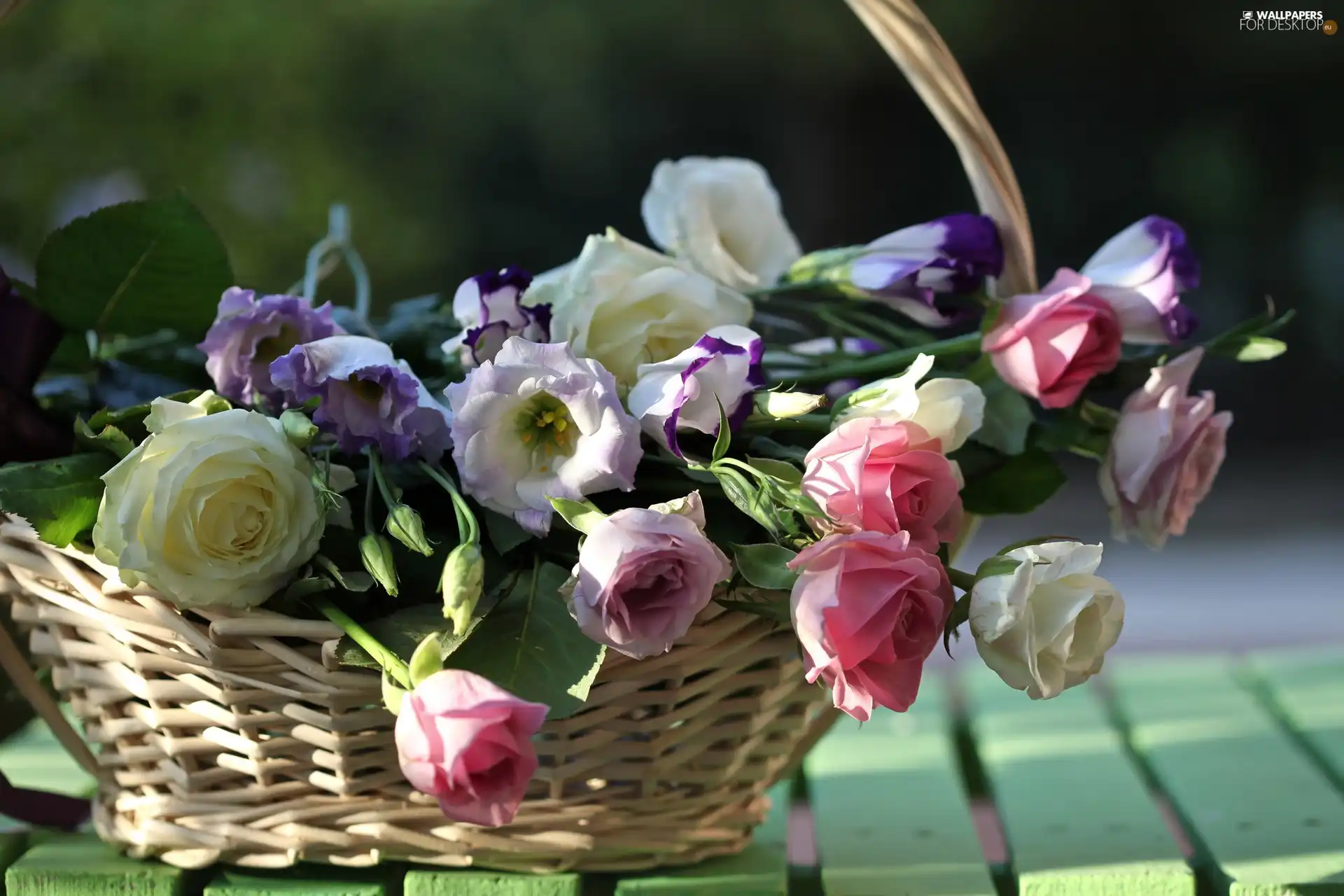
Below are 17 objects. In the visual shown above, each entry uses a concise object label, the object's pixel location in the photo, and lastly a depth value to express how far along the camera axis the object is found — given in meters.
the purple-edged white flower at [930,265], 1.41
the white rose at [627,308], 1.37
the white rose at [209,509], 1.31
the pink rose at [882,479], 1.31
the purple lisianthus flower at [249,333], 1.39
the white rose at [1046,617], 1.32
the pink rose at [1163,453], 1.42
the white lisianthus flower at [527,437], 1.31
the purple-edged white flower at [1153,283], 1.42
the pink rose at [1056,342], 1.39
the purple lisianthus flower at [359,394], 1.34
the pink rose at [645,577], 1.28
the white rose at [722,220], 1.47
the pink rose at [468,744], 1.26
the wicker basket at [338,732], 1.34
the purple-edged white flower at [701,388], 1.32
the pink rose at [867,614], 1.29
